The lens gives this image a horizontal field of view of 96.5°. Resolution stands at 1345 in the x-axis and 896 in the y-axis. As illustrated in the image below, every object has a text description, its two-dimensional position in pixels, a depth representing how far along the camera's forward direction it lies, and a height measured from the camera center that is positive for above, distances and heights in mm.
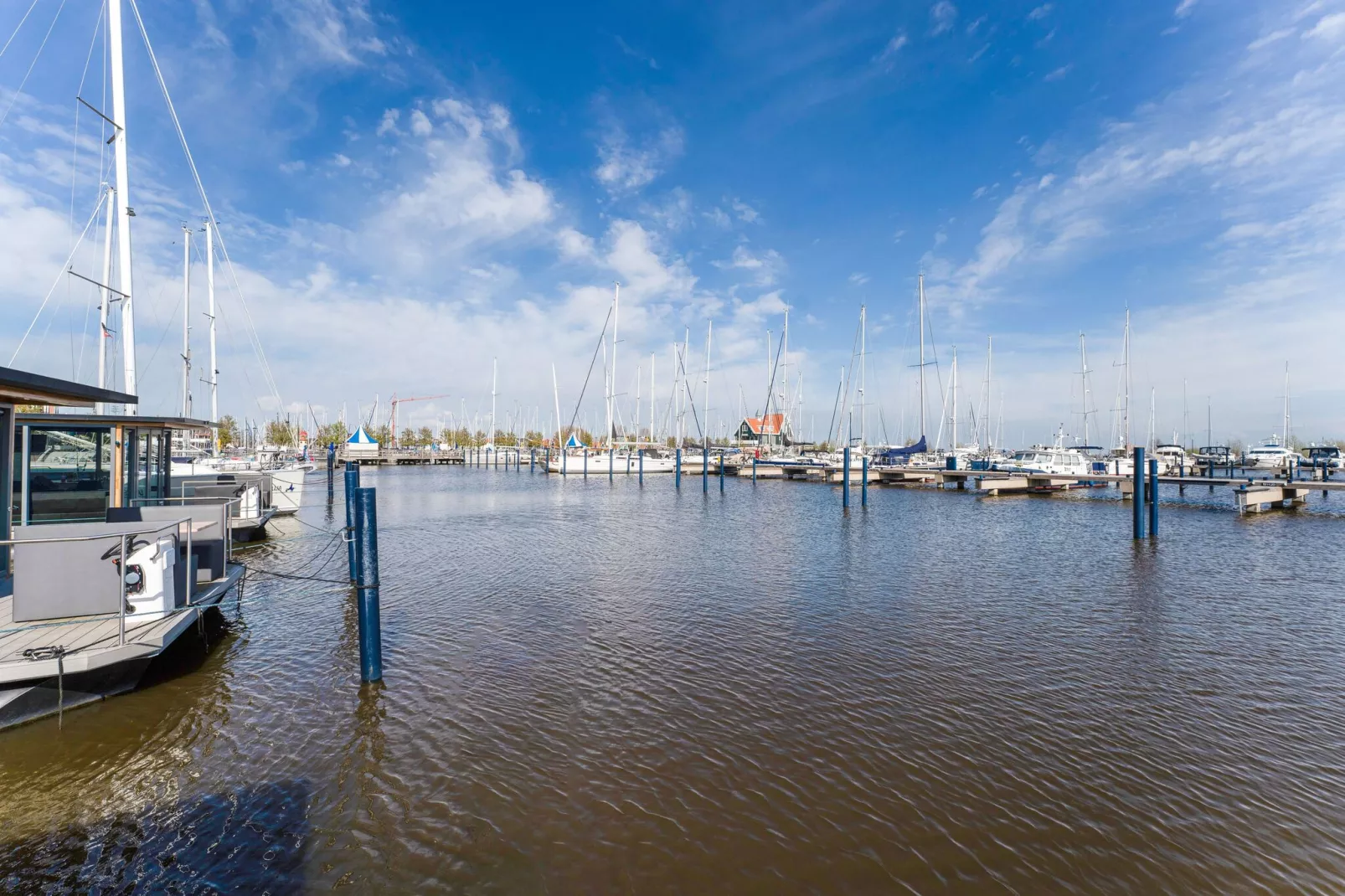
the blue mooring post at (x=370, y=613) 8203 -2174
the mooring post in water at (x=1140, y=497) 21188 -1657
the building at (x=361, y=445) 85500 +1450
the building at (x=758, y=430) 99375 +4237
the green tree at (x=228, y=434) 97688 +3771
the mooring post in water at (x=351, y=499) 12930 -1051
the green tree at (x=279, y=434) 113188 +4309
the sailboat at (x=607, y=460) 64375 -649
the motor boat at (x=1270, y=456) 64562 -734
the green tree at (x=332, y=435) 120944 +4394
